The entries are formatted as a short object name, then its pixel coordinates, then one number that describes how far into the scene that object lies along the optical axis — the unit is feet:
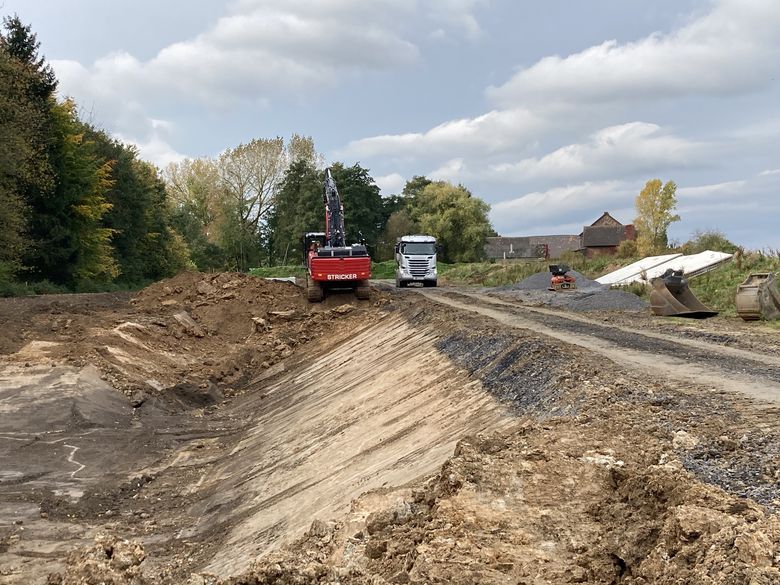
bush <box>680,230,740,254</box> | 109.09
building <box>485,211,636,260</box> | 297.12
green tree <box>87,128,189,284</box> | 150.30
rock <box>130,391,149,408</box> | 51.02
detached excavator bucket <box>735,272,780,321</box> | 56.75
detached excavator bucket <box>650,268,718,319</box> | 62.44
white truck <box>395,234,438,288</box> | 116.47
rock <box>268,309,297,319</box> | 79.46
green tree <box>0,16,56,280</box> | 97.14
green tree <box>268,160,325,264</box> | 213.38
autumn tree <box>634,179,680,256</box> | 219.61
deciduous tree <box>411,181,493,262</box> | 226.38
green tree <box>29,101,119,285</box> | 119.14
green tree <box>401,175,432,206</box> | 272.51
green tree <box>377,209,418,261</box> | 235.61
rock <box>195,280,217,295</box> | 88.19
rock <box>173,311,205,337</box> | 73.26
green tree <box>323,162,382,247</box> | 230.48
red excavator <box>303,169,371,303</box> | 79.71
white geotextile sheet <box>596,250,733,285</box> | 89.94
